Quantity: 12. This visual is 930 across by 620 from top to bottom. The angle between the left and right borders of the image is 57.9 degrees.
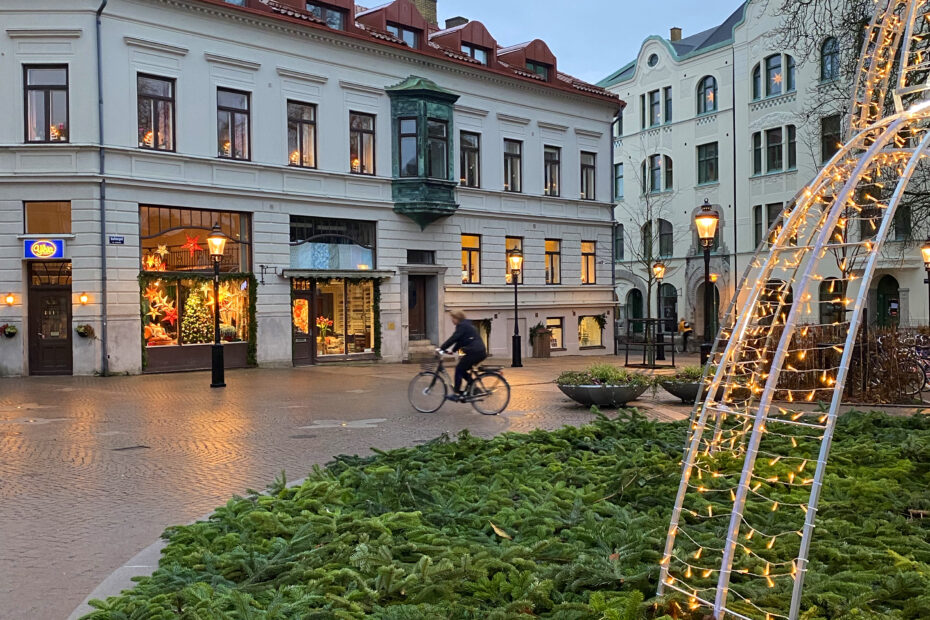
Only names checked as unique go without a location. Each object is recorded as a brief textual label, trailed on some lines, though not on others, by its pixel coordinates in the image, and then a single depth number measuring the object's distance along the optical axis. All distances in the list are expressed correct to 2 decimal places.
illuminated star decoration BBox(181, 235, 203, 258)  24.36
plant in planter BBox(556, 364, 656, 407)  14.76
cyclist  14.47
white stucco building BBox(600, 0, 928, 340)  38.06
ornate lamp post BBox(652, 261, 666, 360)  30.09
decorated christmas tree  24.27
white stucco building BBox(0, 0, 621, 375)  22.42
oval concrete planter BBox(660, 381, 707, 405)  15.09
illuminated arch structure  3.63
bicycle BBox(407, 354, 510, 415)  14.67
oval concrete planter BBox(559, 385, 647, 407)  14.73
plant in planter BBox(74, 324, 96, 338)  22.25
